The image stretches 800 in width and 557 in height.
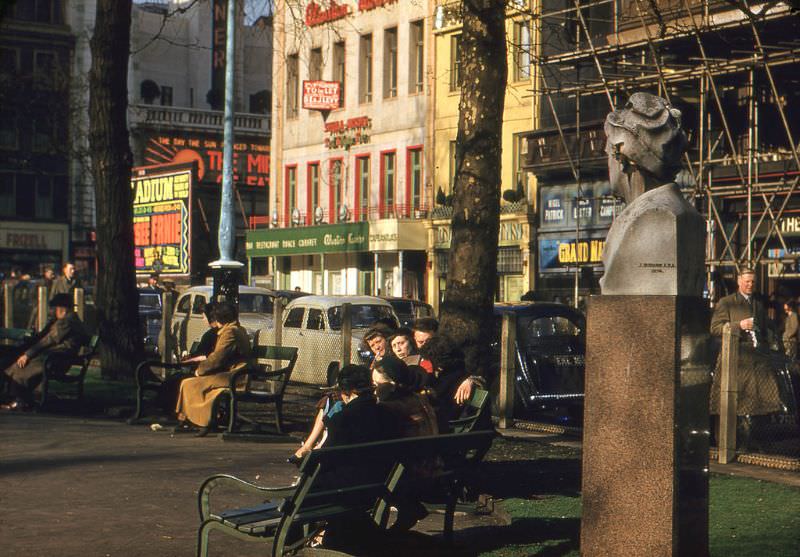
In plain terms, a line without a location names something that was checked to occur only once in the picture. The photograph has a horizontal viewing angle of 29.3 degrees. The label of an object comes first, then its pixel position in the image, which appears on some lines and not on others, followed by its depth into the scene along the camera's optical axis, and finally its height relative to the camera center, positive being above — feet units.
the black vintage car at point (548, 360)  62.54 -3.44
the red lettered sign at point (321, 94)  178.50 +21.22
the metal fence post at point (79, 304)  86.99 -1.67
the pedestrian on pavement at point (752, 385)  48.96 -3.47
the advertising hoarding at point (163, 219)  154.61 +5.86
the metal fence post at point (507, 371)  57.36 -3.54
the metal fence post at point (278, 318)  74.23 -2.05
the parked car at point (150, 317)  104.73 -2.95
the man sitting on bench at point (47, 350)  63.67 -3.15
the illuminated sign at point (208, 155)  229.86 +18.30
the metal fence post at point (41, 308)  95.51 -2.14
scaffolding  94.38 +11.96
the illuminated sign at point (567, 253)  126.93 +2.10
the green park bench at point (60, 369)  63.13 -3.94
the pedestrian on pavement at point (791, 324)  88.55 -2.66
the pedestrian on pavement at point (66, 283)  101.04 -0.56
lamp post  74.69 +2.74
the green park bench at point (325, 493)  25.95 -3.85
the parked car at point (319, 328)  76.07 -2.83
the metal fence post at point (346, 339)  66.39 -2.74
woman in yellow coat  52.54 -3.22
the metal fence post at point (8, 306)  104.68 -2.24
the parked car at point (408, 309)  86.17 -1.85
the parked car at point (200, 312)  87.56 -2.20
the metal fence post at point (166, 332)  86.38 -3.26
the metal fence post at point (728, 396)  47.52 -3.69
